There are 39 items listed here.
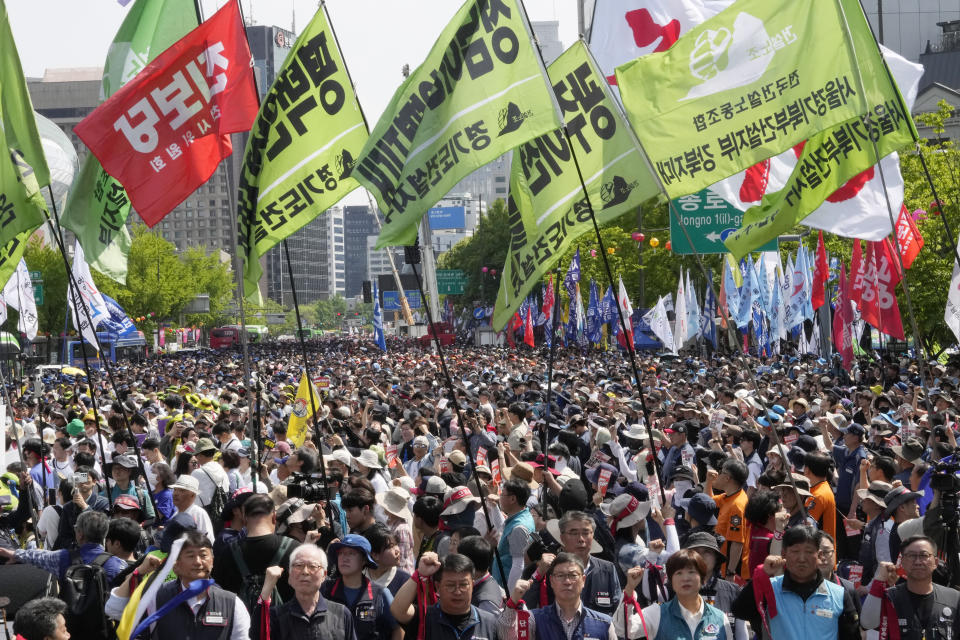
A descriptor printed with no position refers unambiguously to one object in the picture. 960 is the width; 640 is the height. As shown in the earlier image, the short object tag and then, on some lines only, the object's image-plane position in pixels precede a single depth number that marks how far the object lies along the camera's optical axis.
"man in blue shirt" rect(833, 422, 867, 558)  10.61
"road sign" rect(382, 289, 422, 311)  112.75
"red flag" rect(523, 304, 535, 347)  39.66
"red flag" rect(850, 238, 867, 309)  19.03
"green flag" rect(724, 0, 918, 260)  8.42
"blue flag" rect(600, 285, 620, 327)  36.94
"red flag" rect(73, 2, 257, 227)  9.16
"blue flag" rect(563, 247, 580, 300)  33.09
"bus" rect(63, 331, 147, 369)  56.31
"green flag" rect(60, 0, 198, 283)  9.80
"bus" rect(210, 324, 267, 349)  99.12
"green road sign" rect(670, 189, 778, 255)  21.53
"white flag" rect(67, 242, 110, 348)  20.55
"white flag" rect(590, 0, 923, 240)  10.06
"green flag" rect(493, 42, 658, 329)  8.28
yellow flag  14.02
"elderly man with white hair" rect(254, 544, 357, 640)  5.60
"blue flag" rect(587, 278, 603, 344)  38.97
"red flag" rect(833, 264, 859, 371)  20.92
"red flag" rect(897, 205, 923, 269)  18.20
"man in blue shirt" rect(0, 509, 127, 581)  6.74
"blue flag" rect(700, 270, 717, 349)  36.47
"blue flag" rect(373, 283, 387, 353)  34.58
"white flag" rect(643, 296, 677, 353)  32.12
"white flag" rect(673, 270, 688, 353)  31.33
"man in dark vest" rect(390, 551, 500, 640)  5.67
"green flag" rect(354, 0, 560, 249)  7.92
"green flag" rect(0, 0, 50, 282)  8.56
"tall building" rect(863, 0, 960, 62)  83.12
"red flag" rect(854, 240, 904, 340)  16.69
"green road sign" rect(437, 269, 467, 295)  93.62
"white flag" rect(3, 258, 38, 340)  18.66
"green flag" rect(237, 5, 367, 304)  8.74
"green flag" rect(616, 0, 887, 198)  8.33
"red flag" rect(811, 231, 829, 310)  23.92
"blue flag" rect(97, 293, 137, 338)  24.47
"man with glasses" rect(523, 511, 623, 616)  6.18
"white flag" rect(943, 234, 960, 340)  13.73
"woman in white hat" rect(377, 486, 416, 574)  7.49
